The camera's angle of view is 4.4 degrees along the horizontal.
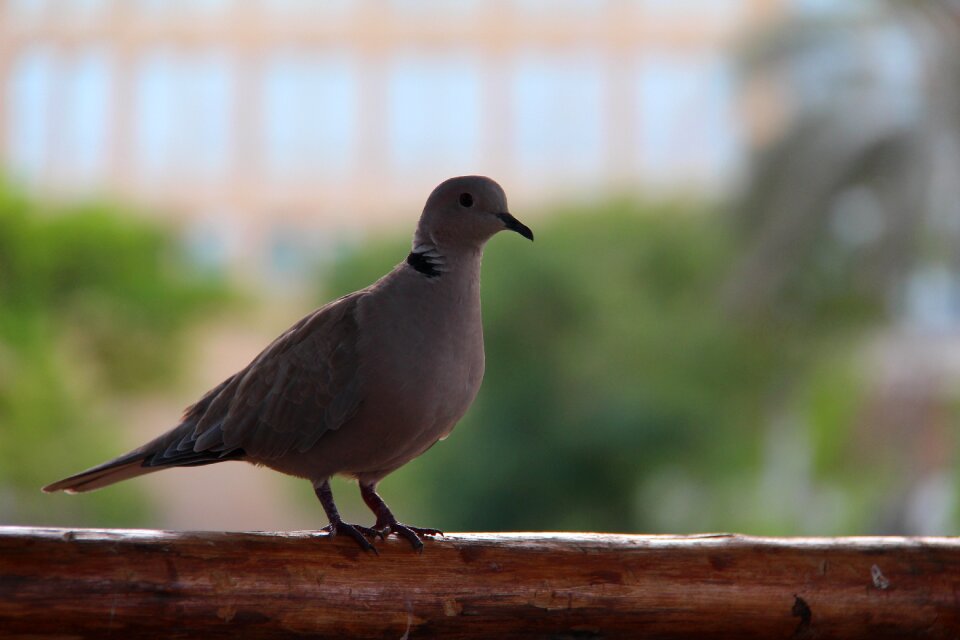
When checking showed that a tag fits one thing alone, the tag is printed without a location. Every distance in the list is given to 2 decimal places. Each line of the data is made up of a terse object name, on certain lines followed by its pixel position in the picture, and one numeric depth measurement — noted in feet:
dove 21.37
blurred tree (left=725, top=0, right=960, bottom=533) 49.42
